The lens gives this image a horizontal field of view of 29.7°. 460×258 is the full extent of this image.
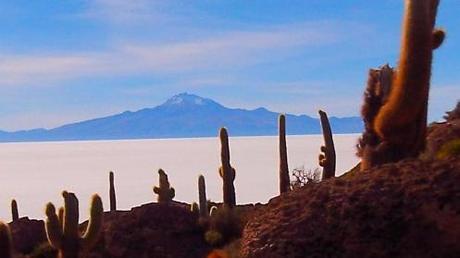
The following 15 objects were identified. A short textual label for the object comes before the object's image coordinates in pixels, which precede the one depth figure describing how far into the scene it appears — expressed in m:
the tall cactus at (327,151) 20.81
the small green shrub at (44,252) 22.39
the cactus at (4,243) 11.80
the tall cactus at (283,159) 22.55
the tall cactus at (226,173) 22.27
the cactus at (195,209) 24.31
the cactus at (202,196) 23.45
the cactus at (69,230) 15.50
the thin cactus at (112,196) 27.49
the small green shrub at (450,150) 13.70
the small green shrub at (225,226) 21.88
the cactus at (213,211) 22.95
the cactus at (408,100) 12.01
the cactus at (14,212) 26.75
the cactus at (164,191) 26.11
